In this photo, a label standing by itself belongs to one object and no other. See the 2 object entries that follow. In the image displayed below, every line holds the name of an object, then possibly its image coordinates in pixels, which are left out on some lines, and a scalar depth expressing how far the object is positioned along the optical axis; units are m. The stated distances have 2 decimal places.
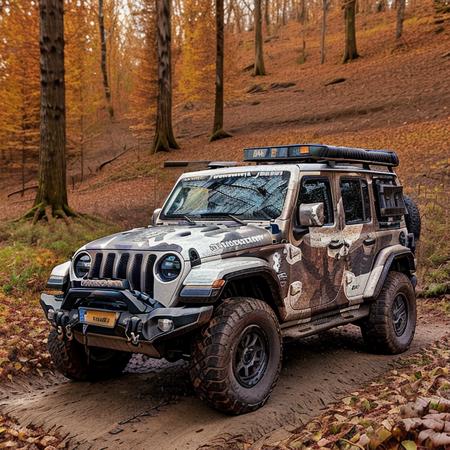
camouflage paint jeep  4.30
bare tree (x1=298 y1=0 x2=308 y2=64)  41.59
